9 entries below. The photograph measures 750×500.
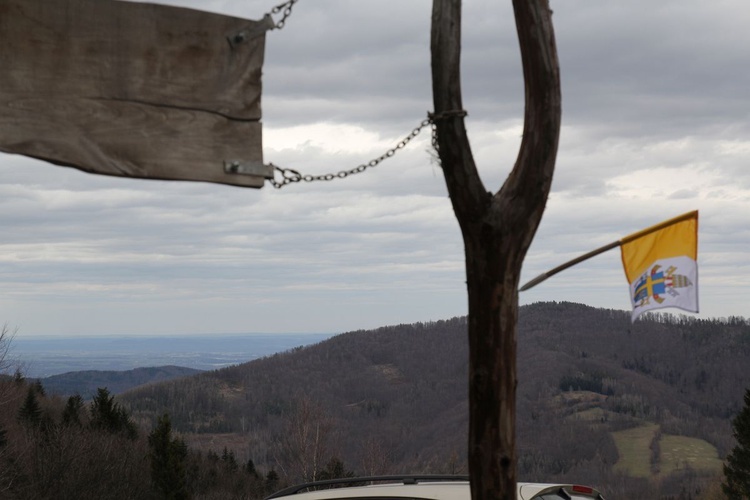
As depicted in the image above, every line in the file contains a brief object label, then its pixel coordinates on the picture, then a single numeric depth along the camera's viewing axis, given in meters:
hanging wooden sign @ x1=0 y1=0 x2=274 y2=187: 4.70
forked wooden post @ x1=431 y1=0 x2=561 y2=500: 5.30
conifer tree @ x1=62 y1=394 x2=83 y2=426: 68.81
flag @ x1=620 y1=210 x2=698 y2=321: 5.85
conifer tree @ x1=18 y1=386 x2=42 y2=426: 71.25
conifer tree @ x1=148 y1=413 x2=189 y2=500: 57.56
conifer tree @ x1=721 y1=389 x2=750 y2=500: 72.16
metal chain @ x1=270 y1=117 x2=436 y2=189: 5.24
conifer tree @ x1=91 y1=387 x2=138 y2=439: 71.31
